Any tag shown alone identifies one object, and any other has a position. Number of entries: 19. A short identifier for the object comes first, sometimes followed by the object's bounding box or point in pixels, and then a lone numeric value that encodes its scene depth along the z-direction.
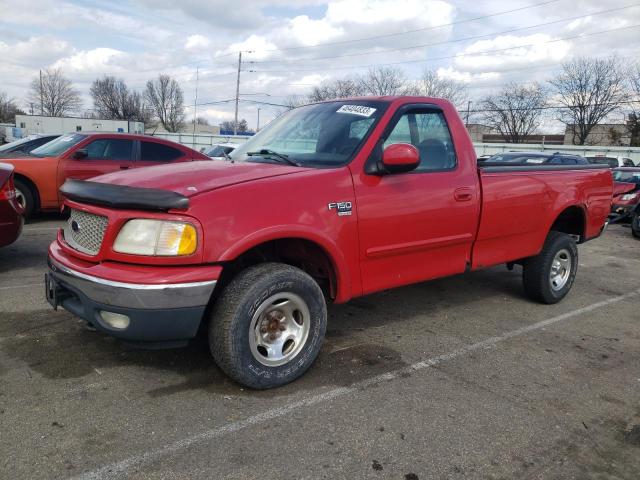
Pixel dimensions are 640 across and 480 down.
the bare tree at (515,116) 64.62
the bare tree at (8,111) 86.76
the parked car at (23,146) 9.23
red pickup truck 2.98
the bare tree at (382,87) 58.19
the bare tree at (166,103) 93.31
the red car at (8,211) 5.45
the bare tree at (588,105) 54.88
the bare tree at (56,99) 90.62
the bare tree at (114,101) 89.38
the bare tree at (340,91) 58.42
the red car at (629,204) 11.71
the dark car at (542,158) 14.80
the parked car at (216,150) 18.70
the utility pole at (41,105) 87.56
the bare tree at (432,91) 57.11
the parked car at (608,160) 22.84
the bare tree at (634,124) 49.84
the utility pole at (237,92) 57.47
